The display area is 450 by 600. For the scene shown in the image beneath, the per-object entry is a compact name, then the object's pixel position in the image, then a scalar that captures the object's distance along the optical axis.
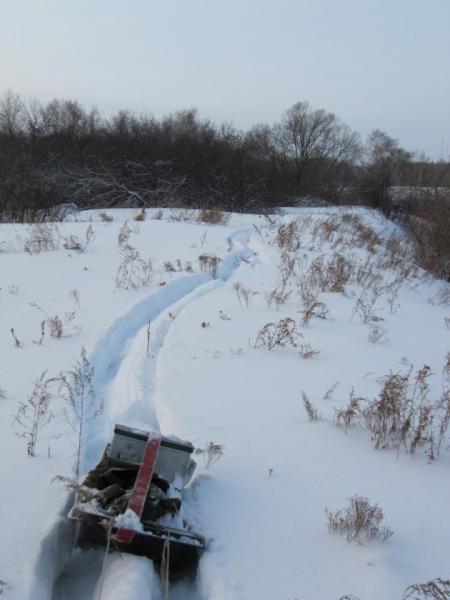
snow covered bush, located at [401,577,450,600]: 1.84
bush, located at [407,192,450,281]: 12.12
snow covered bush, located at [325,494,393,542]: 2.40
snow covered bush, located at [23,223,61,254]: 8.42
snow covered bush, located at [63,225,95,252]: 8.64
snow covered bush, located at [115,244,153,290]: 6.71
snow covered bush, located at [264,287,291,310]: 6.22
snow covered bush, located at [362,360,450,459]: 3.21
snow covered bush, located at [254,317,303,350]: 4.91
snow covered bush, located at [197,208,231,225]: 12.80
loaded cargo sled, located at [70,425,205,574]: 2.26
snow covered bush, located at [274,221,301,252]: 9.40
